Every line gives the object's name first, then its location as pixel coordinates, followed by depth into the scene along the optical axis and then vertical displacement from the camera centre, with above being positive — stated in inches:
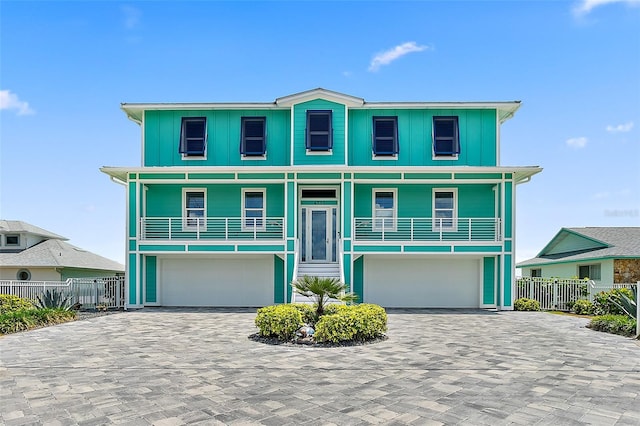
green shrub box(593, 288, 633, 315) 627.5 -128.4
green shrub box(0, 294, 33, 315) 647.1 -132.2
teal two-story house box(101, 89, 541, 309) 706.2 +26.0
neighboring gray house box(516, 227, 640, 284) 837.2 -84.0
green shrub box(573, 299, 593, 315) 695.7 -145.0
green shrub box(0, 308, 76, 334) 498.3 -125.5
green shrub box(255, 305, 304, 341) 423.2 -103.6
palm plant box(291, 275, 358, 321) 439.5 -73.8
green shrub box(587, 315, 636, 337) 484.1 -124.6
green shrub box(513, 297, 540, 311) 719.7 -145.1
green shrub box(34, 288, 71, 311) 597.0 -118.3
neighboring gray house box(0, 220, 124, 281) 936.9 -92.4
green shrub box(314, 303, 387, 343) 408.2 -104.2
